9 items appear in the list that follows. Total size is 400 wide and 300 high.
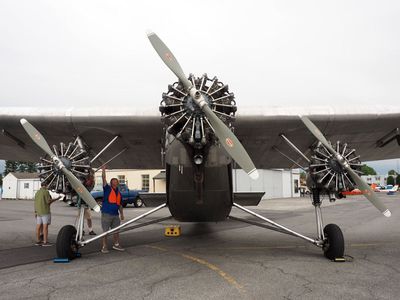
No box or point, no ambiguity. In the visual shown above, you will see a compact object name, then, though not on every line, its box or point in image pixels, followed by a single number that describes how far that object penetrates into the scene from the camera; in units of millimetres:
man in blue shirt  9047
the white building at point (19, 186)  56219
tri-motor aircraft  6406
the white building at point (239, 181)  43438
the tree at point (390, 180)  124119
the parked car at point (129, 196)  30056
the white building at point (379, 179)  138075
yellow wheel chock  12406
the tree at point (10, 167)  104806
